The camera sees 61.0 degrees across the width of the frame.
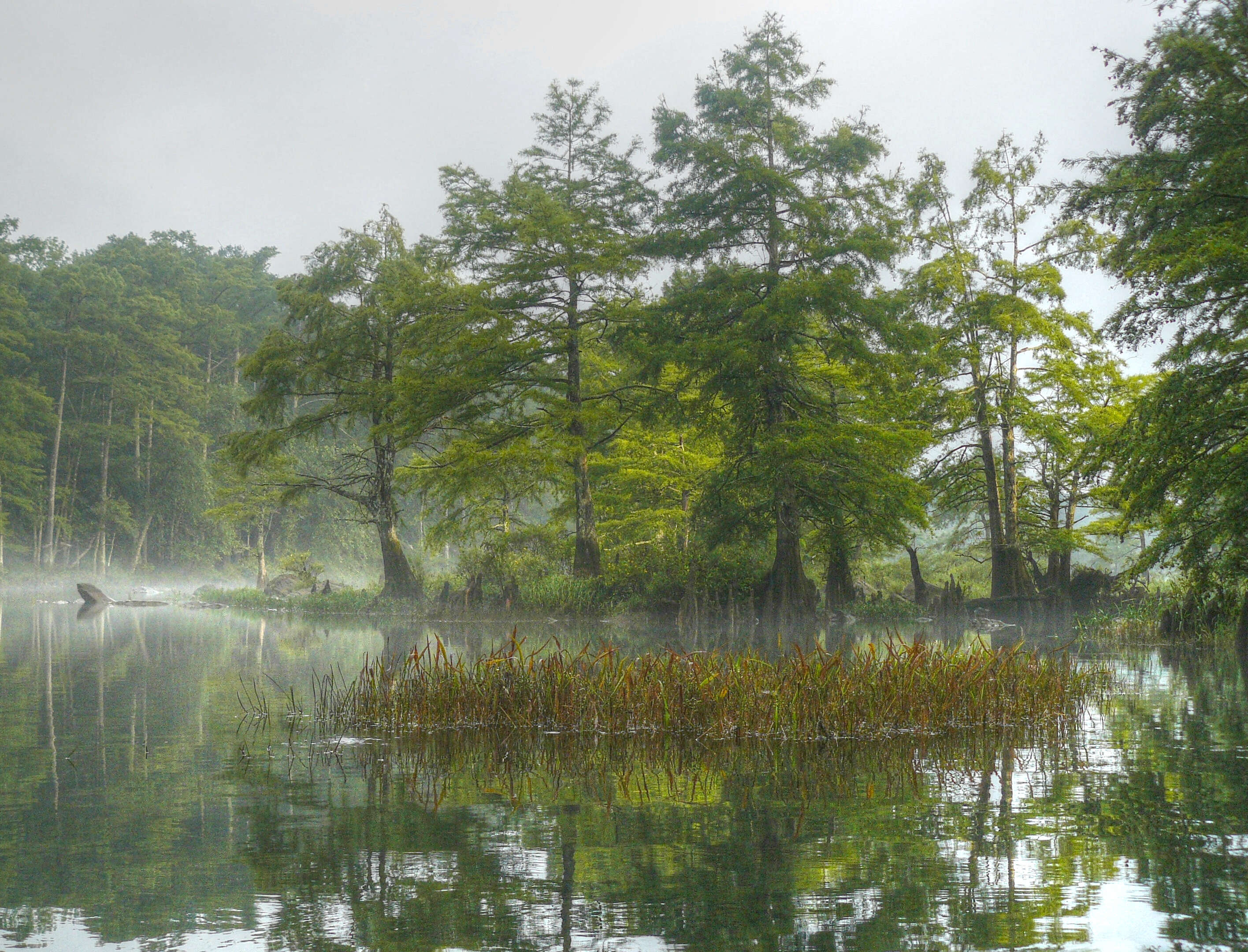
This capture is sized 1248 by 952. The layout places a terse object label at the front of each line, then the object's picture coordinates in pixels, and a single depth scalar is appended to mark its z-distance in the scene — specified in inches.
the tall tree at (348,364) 1226.0
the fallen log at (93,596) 1481.3
